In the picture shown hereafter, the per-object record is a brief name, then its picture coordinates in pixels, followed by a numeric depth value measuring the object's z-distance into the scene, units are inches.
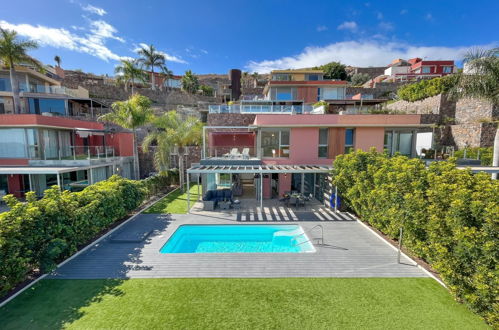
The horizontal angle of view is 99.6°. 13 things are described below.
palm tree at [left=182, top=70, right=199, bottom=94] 2095.2
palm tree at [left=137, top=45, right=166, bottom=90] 1737.2
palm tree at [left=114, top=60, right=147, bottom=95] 1595.7
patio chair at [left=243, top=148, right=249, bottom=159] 716.0
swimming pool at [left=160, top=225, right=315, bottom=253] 385.7
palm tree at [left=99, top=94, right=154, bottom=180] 765.3
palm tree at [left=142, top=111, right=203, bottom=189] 784.3
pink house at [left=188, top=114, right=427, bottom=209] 633.0
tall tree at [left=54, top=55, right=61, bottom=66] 1878.7
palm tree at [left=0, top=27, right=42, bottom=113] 814.5
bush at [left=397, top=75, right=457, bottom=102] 1009.5
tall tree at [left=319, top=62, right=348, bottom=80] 2361.0
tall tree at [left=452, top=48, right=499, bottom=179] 499.8
